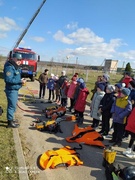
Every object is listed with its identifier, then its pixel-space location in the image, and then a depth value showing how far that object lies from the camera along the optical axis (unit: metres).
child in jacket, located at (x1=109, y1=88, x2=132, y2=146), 3.94
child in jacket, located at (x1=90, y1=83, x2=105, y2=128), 4.91
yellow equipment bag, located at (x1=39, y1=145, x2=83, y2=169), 2.97
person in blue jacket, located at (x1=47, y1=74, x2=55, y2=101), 8.02
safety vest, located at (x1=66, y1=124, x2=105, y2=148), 4.00
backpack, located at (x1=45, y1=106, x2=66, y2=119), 5.62
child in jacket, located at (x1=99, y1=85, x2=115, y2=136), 4.44
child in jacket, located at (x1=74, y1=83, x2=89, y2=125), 5.42
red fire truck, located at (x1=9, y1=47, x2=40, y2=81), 14.24
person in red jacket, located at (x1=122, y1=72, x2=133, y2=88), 5.61
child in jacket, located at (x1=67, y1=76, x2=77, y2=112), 6.42
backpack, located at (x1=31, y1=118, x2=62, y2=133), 4.52
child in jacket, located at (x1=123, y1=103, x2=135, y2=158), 3.71
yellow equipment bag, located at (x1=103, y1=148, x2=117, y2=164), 3.00
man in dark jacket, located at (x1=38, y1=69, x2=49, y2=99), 8.32
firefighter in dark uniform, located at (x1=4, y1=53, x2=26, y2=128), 4.10
